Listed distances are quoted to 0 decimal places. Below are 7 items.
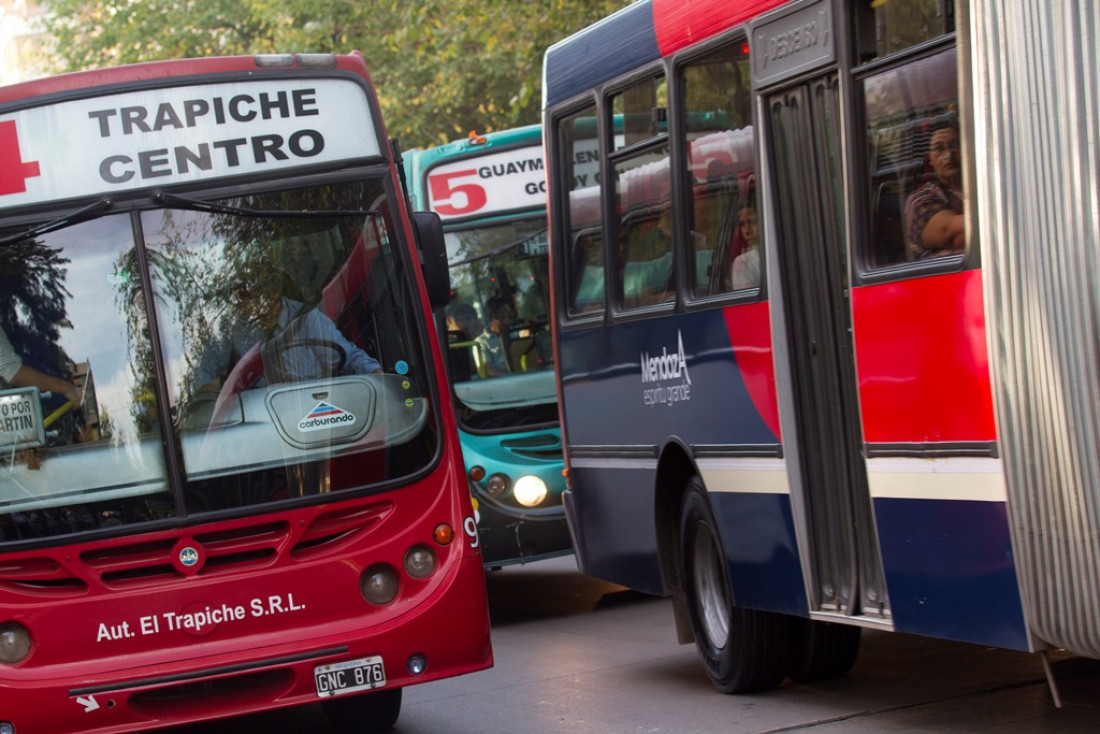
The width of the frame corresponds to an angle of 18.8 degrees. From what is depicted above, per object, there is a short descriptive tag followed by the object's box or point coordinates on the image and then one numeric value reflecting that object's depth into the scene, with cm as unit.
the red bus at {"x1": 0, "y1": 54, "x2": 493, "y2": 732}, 1256
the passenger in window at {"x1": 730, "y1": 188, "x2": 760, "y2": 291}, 1388
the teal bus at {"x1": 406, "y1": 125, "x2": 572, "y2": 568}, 2267
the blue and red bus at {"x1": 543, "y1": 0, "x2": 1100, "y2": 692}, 1002
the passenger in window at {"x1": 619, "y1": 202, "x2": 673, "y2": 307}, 1561
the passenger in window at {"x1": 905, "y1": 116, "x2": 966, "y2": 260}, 1095
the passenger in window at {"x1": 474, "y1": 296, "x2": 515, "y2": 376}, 2334
